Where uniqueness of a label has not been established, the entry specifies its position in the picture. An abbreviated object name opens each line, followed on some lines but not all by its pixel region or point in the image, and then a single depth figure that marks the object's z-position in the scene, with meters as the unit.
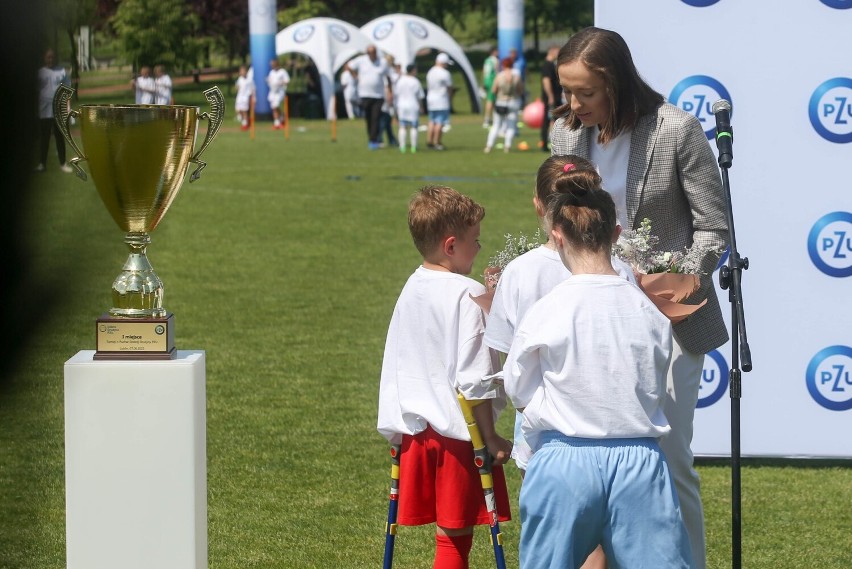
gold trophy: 2.02
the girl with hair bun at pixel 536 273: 5.20
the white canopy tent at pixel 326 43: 56.97
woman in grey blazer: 5.74
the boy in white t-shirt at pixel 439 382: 5.60
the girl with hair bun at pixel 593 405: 4.80
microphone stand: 5.41
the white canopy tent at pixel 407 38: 58.56
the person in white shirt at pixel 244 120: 45.26
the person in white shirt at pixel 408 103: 38.20
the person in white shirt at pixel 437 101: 38.85
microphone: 5.66
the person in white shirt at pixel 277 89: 49.06
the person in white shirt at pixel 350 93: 56.97
